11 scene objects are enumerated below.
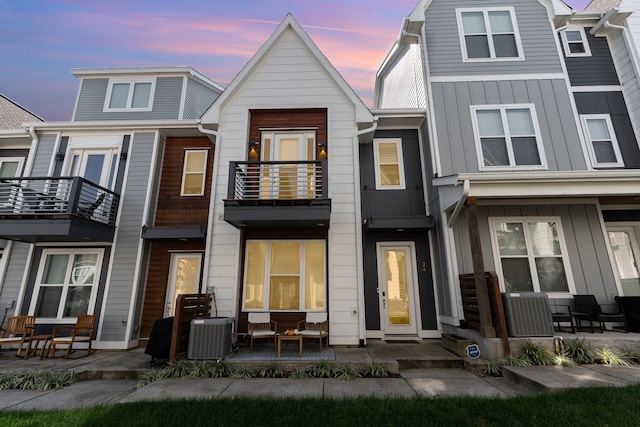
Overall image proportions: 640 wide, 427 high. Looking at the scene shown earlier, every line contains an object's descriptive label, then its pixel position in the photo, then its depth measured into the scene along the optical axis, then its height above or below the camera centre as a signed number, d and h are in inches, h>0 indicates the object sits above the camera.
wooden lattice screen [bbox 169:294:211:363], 210.2 -29.8
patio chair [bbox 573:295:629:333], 243.4 -32.1
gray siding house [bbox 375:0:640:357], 265.7 +143.5
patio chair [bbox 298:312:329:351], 233.3 -42.6
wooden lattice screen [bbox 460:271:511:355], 209.0 -21.9
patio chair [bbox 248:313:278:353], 233.5 -43.0
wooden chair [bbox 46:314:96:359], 243.6 -46.9
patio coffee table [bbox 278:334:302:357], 221.3 -46.6
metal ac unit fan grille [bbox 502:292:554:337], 212.2 -28.9
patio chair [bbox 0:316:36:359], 262.1 -43.2
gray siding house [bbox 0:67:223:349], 273.3 +58.6
